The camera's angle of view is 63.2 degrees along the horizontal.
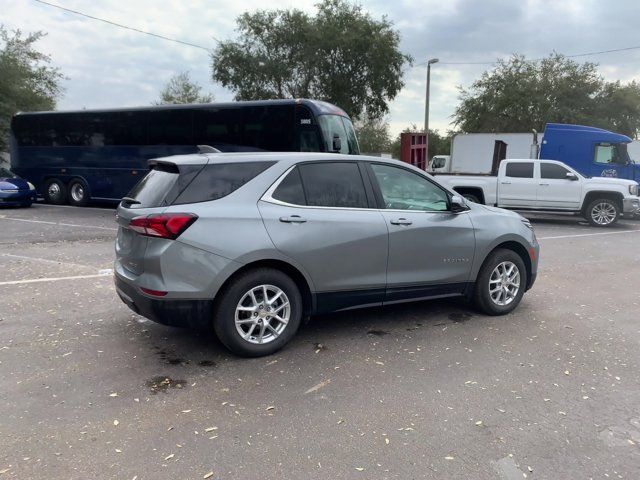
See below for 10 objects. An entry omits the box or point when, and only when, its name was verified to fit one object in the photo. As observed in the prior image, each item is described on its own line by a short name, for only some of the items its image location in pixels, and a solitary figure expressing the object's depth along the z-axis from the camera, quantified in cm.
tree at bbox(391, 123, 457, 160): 5519
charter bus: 1334
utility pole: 2687
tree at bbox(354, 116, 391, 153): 6362
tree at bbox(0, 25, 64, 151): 2397
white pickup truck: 1473
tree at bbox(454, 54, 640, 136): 3353
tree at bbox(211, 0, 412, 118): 2750
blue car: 1619
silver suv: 407
